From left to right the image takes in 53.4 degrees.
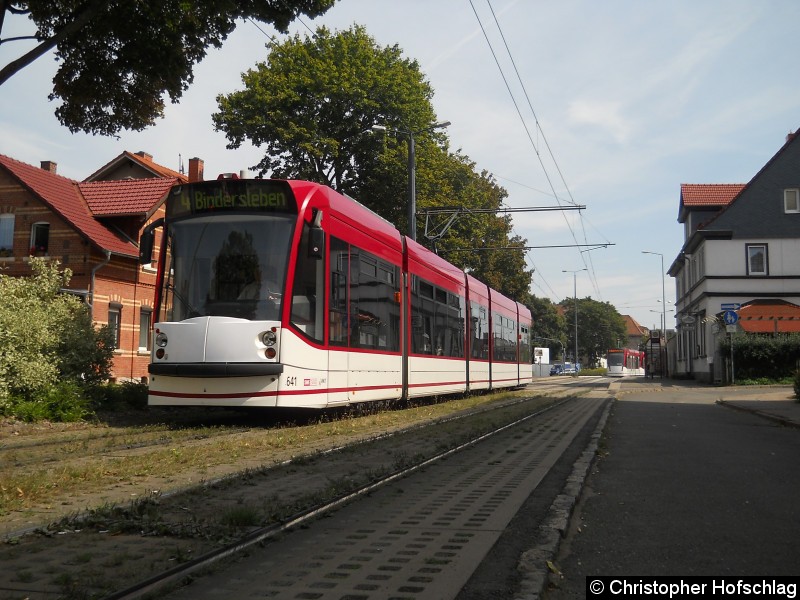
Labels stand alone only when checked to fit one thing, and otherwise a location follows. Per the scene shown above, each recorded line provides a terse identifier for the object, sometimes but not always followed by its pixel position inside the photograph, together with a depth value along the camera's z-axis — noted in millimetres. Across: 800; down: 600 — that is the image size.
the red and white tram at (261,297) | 11859
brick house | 29359
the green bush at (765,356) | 36062
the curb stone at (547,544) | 4039
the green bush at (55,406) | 13773
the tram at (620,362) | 79938
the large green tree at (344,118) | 35906
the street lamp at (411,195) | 27156
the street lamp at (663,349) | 67875
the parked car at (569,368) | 107688
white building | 43781
